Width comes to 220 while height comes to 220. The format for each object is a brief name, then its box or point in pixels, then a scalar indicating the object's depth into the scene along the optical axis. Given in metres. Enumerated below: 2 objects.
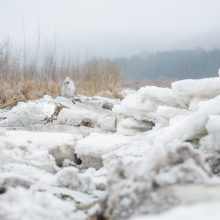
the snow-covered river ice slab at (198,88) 4.17
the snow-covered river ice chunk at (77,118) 6.39
